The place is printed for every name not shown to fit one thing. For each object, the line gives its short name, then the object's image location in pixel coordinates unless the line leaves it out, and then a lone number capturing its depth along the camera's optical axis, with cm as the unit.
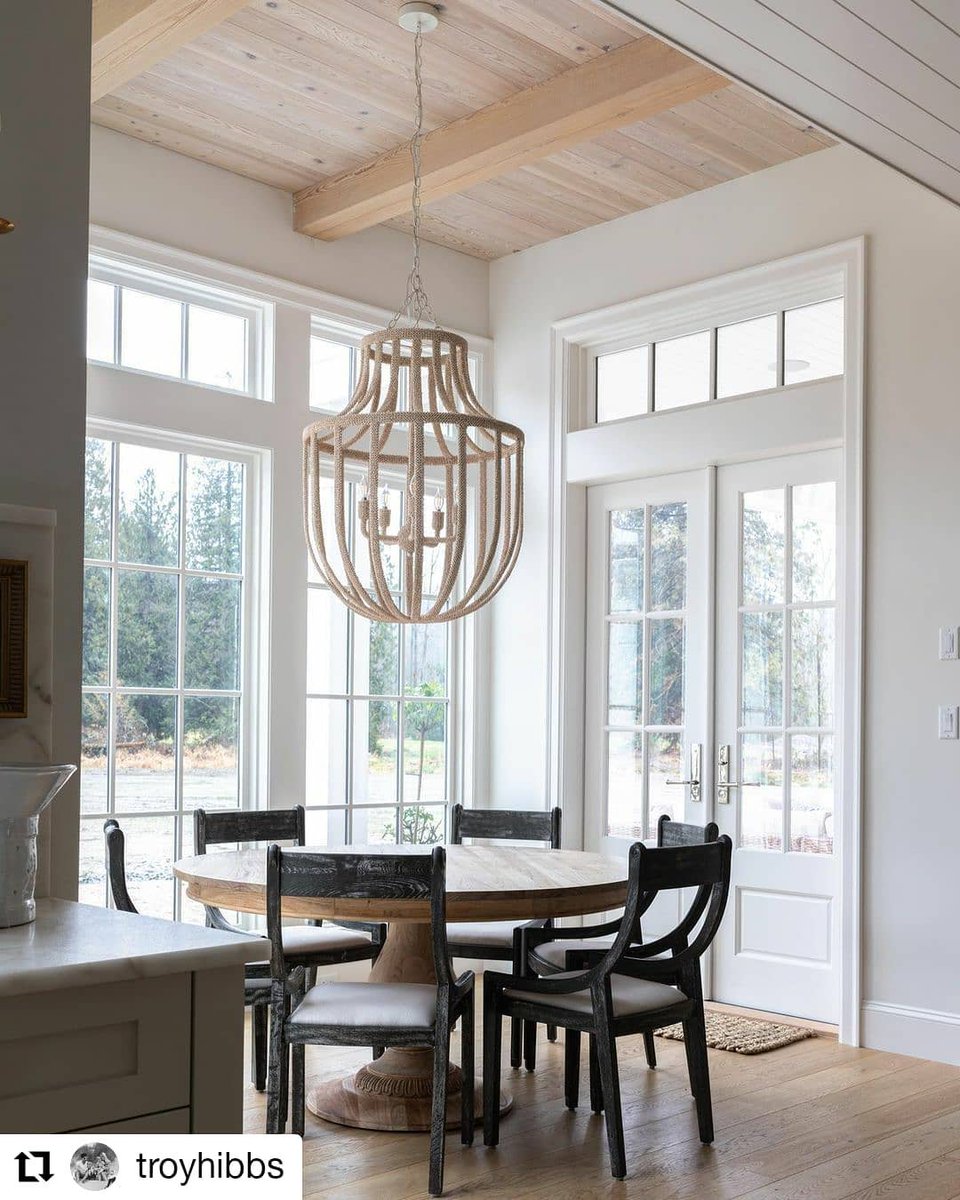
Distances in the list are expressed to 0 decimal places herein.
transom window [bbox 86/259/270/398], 464
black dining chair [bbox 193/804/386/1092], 382
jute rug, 442
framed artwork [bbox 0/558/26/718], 221
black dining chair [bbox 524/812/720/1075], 388
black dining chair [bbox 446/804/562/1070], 409
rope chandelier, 360
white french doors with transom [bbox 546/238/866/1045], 454
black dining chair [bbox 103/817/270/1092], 359
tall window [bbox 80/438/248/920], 458
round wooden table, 332
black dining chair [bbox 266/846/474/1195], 316
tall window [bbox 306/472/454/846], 528
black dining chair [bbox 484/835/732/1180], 326
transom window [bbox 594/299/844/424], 488
